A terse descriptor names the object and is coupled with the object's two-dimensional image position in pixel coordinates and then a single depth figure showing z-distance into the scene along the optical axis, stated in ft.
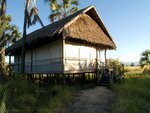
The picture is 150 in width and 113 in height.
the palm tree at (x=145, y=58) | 75.85
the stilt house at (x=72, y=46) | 25.77
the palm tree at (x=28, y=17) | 32.72
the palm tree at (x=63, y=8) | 49.24
